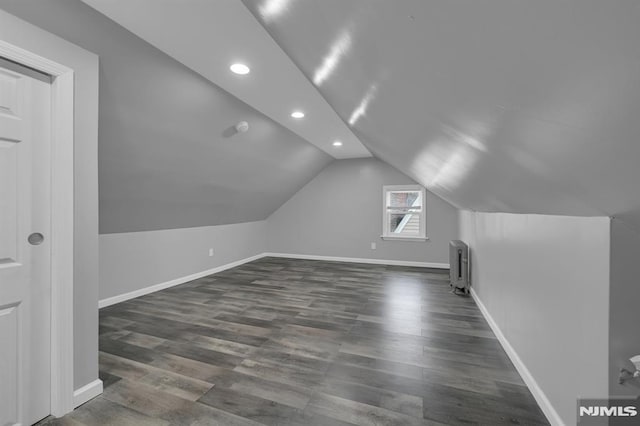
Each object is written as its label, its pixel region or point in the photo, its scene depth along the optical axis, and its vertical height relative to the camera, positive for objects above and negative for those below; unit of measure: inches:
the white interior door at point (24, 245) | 55.1 -7.0
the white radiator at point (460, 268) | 149.0 -30.1
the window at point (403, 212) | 219.6 -0.1
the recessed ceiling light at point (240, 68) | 84.4 +43.8
